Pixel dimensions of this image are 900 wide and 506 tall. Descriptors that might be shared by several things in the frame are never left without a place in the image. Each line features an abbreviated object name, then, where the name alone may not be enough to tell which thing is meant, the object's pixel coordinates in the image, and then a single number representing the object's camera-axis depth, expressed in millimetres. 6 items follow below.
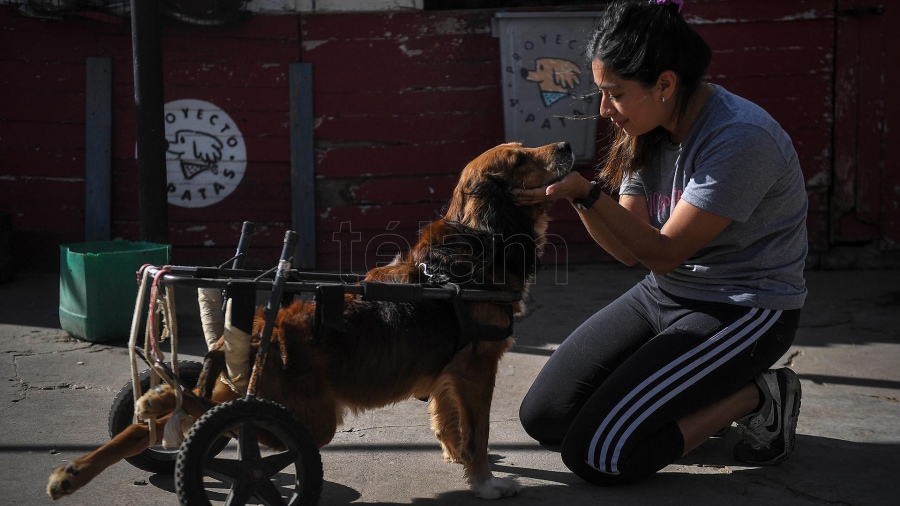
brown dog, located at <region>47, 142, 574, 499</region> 2826
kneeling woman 3020
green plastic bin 4641
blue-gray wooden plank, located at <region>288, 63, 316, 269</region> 6332
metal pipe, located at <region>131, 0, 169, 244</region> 5031
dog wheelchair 2521
